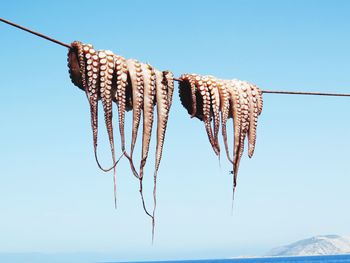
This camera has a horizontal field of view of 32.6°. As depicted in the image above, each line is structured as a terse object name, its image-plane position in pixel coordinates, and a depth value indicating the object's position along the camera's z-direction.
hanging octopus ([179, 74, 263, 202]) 5.56
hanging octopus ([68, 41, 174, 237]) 4.79
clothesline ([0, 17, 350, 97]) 4.41
